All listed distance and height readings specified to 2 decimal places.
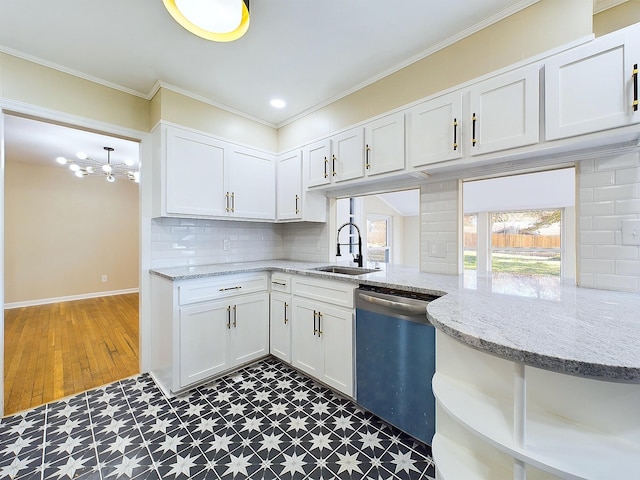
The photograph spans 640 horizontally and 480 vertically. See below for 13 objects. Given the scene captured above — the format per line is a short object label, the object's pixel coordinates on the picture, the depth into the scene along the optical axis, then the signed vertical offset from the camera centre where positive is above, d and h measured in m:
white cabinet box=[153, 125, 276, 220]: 2.31 +0.57
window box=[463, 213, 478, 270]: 4.39 +0.01
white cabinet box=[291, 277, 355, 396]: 2.01 -0.76
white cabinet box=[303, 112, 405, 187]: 2.03 +0.73
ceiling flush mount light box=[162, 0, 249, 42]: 1.25 +1.06
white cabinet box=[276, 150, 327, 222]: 2.82 +0.45
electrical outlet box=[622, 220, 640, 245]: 1.37 +0.04
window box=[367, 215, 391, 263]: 5.02 +0.02
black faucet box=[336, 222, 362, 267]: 2.59 -0.15
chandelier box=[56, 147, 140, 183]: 4.03 +1.21
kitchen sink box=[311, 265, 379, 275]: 2.49 -0.30
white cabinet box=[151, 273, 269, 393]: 2.10 -0.75
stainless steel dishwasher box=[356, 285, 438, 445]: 1.53 -0.74
